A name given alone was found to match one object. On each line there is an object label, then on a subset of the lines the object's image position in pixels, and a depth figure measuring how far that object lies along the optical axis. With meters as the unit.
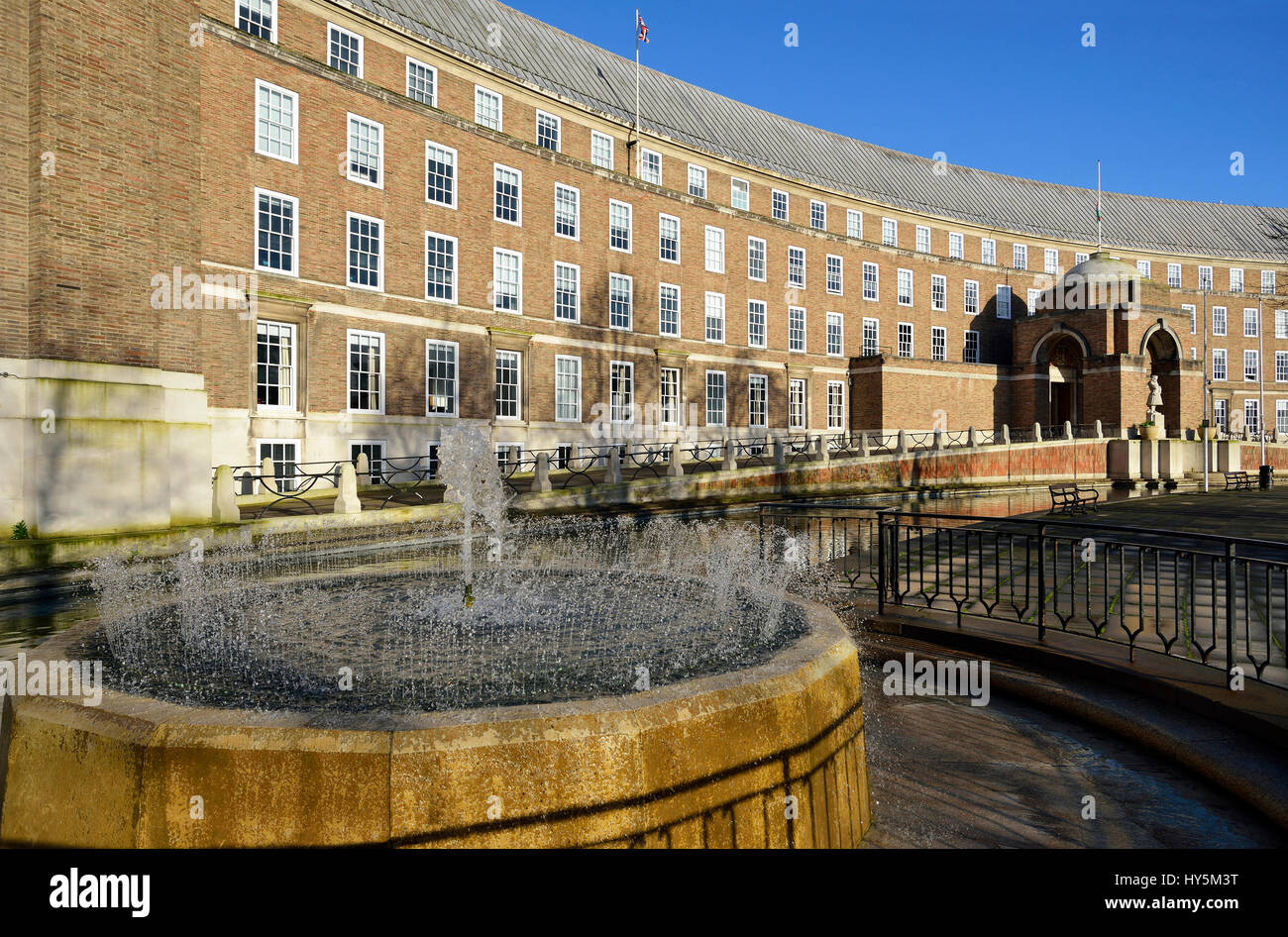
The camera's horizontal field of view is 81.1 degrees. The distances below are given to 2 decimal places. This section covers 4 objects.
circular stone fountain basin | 2.95
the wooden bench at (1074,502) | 27.09
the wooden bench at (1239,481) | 39.09
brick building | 13.21
